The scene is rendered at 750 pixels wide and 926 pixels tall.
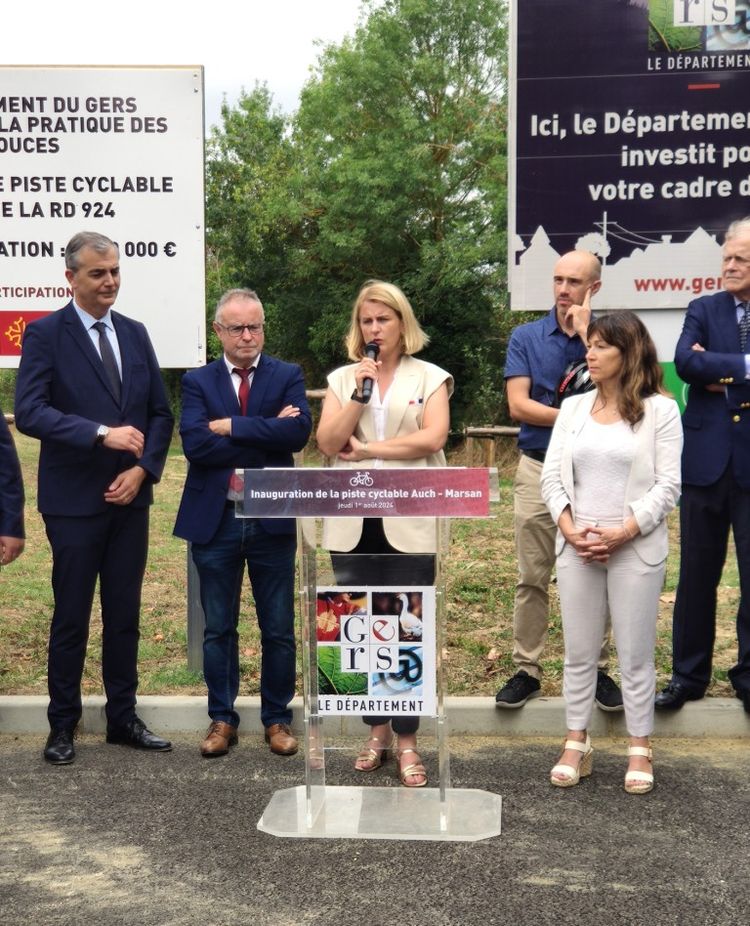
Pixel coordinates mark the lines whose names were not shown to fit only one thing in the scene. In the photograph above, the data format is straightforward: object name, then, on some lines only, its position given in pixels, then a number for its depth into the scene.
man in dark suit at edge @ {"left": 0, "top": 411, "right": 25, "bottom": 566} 5.18
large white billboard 6.25
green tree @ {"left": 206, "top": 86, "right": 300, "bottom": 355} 39.44
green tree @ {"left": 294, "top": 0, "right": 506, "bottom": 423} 32.03
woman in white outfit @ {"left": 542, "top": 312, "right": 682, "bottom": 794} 4.73
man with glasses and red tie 5.23
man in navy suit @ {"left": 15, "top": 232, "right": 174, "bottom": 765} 5.23
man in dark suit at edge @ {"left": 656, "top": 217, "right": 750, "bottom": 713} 5.23
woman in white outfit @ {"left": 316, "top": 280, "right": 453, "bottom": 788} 4.74
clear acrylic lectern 4.44
